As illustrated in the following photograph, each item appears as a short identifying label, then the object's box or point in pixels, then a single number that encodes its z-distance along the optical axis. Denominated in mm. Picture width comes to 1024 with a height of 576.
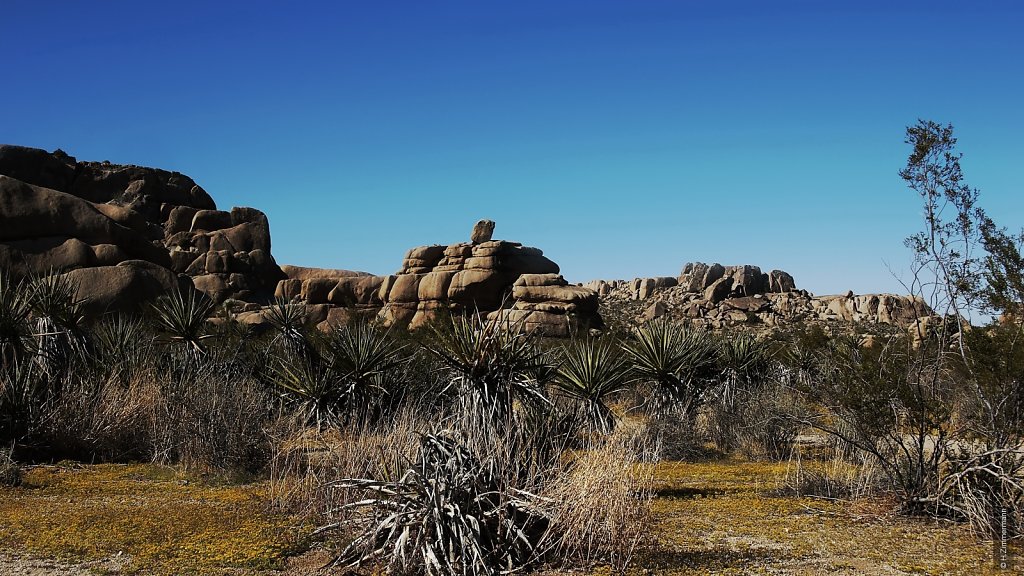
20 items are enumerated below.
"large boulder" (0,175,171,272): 29328
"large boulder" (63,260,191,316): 27719
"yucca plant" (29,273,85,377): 15625
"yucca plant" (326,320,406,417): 15820
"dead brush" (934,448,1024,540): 8227
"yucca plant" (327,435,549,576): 6812
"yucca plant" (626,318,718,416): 17297
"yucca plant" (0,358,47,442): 13703
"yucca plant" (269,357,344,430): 15508
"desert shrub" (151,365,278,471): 13062
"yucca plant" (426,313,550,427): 11305
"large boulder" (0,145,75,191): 53250
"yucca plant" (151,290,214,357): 18406
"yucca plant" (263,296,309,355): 18734
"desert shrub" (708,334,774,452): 16844
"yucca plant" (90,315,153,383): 16594
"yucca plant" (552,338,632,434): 14335
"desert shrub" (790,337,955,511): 9211
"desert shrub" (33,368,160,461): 14406
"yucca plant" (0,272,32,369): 14617
